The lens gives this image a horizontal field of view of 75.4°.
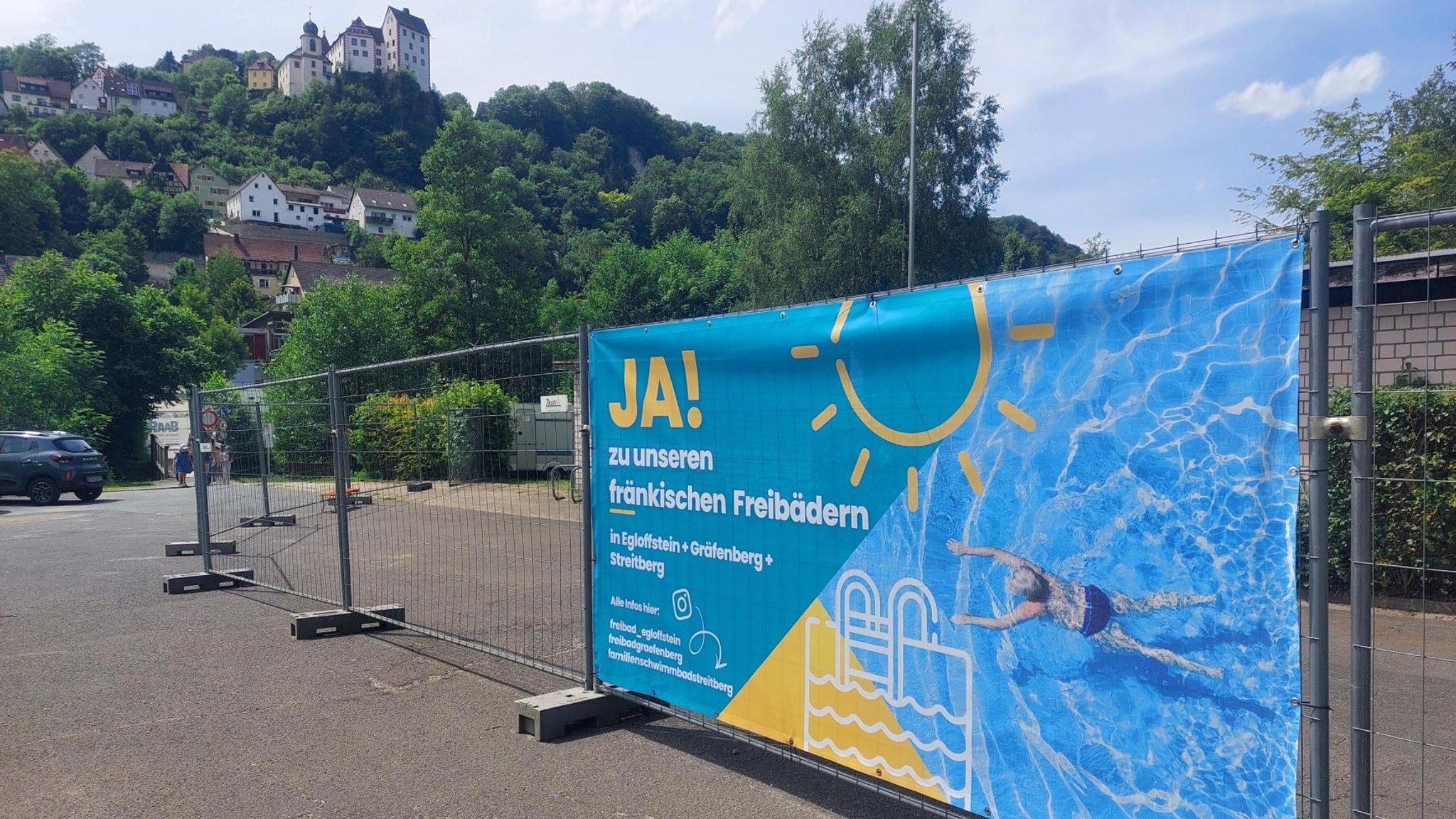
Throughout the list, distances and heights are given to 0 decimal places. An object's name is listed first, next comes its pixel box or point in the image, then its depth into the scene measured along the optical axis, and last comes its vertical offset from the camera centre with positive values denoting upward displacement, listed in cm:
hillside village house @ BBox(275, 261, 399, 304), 10988 +1600
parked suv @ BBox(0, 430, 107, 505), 2281 -136
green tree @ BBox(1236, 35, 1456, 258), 2908 +828
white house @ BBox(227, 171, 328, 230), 14088 +3147
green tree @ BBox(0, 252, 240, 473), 4534 +395
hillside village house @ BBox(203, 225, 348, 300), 12769 +2271
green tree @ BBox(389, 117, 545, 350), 5241 +889
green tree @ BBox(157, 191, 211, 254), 13025 +2598
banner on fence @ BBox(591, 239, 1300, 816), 272 -46
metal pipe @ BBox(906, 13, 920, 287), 2725 +974
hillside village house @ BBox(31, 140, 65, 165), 13962 +3854
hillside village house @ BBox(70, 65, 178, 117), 17138 +5786
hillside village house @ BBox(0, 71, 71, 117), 16312 +5595
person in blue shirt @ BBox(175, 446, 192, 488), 3125 -189
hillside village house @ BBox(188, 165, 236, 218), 14650 +3465
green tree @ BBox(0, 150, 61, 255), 10375 +2327
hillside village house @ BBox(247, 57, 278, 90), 18750 +6627
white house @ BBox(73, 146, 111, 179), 14359 +3859
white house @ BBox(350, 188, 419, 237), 15000 +3163
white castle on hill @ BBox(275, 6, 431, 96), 17475 +6764
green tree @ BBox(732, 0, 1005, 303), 3719 +976
